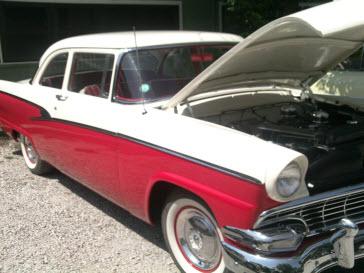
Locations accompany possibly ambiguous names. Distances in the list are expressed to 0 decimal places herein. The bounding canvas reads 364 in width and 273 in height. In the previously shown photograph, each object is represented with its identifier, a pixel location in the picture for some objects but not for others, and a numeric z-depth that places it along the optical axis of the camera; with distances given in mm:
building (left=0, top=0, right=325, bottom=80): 9094
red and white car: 2590
